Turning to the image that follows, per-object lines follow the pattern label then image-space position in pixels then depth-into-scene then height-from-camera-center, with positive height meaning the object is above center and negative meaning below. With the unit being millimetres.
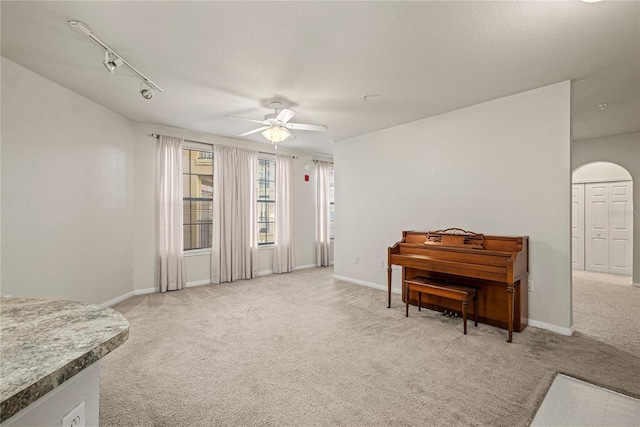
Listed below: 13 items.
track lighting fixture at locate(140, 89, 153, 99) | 3090 +1211
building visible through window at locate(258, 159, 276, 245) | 6285 +226
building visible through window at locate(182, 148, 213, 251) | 5316 +260
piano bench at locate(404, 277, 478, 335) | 3163 -864
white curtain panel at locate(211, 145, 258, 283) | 5402 -64
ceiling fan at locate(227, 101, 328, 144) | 3564 +1043
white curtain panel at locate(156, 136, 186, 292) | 4848 -40
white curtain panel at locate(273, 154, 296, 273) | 6293 -131
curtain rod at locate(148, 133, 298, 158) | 4801 +1217
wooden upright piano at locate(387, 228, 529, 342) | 3064 -592
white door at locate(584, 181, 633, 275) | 6055 -309
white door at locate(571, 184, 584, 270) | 6668 -318
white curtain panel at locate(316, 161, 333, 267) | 7047 -52
